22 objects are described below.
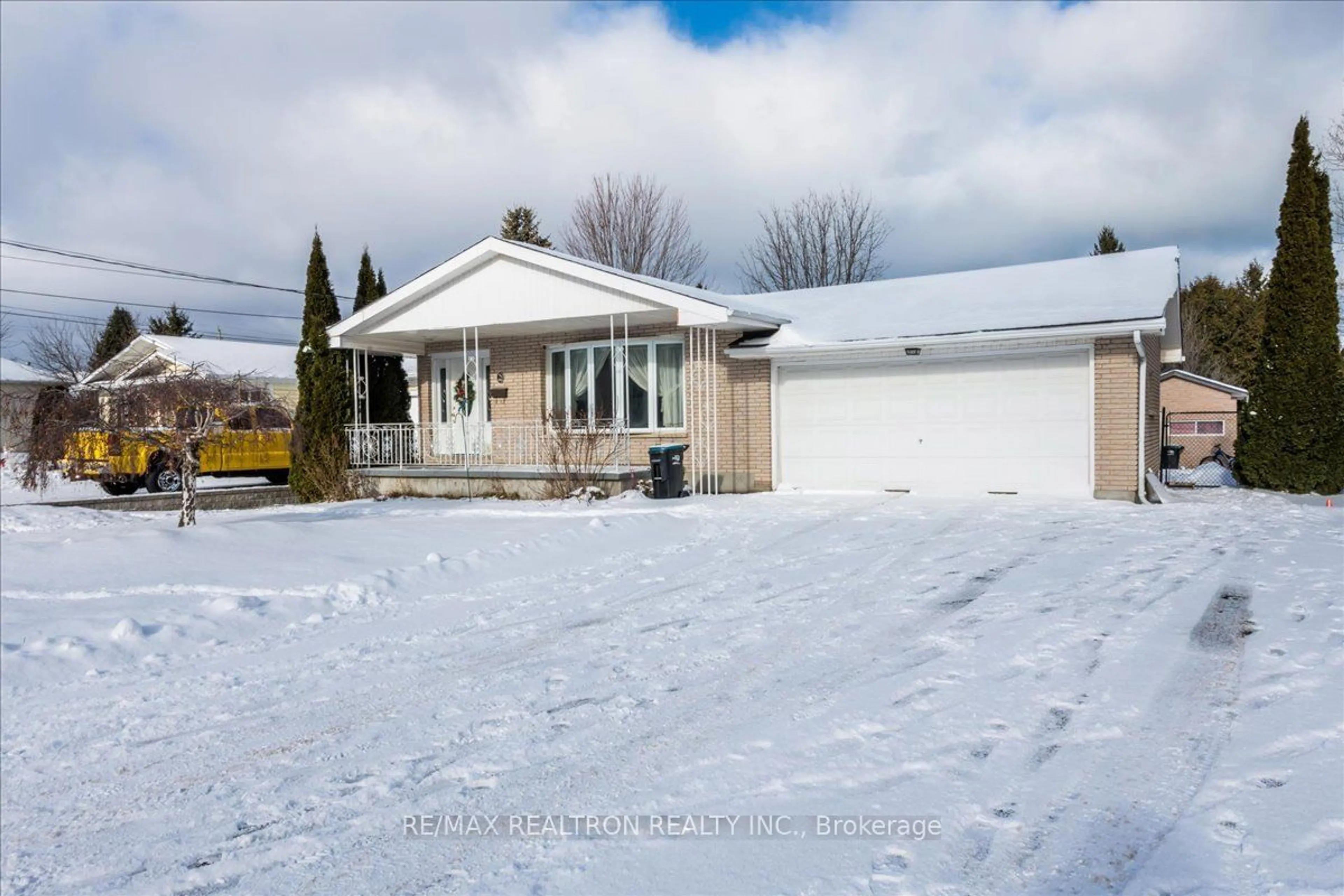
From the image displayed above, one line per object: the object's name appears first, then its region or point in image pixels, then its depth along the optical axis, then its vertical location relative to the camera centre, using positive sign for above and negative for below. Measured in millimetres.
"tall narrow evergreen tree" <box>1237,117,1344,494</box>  14406 +1063
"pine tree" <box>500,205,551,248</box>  36781 +9095
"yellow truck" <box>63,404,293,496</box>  10852 -112
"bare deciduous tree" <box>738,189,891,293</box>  32188 +6718
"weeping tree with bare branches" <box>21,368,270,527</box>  10281 +311
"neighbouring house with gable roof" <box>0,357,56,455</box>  10531 +435
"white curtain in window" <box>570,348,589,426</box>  16891 +1140
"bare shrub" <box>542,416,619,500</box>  14188 -372
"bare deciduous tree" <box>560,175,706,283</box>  32875 +7761
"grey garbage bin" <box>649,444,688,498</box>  13828 -496
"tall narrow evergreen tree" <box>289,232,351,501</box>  16781 +979
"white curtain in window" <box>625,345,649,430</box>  16344 +960
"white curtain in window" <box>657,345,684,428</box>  16016 +978
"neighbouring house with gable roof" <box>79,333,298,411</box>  24234 +2805
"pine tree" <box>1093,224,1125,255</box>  34594 +7436
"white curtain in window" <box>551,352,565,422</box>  17203 +1160
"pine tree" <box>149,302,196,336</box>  43688 +6277
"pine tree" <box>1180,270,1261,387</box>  35250 +4119
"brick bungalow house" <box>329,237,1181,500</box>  12875 +1061
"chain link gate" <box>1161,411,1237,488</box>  22375 -278
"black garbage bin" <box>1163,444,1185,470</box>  18172 -596
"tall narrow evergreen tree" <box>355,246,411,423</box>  19391 +1321
